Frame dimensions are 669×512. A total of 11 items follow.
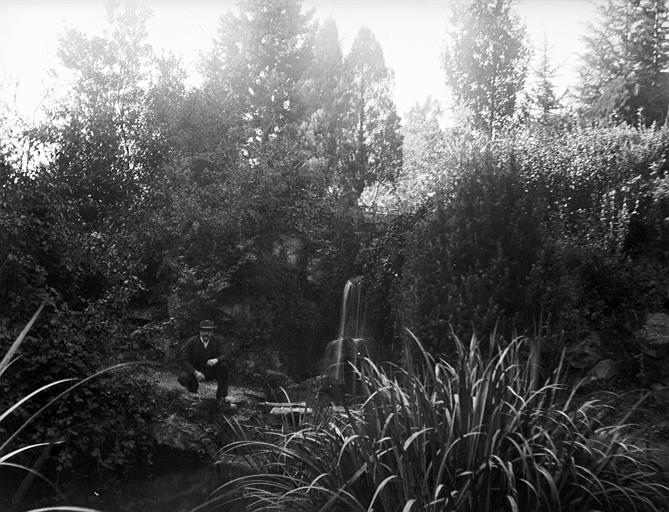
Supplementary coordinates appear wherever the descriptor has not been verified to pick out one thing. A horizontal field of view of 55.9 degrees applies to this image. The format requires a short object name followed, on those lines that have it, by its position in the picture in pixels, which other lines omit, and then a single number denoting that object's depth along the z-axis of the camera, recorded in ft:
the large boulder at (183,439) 25.26
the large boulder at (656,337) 32.17
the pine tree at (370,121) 84.48
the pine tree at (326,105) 82.89
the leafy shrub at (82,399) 20.89
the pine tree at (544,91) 88.22
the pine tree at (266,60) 87.40
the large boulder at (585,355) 32.73
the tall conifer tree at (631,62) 65.10
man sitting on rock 32.17
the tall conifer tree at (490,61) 90.99
